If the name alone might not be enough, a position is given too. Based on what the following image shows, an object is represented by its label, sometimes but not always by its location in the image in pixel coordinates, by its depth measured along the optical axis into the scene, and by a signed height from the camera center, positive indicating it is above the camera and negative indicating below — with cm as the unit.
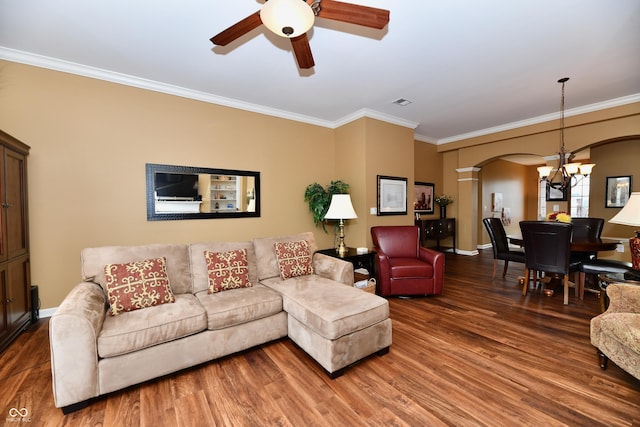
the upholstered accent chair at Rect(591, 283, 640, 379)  165 -85
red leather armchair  344 -91
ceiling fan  142 +120
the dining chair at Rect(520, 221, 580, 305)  317 -55
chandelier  403 +55
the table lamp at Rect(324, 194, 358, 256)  357 -4
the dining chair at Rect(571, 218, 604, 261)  397 -41
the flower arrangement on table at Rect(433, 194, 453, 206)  653 +14
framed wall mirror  335 +21
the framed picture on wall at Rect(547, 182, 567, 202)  526 +19
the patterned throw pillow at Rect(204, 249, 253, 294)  250 -62
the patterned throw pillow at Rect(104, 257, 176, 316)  202 -63
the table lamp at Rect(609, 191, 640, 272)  213 -13
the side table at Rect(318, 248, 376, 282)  351 -71
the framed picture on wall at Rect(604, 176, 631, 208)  545 +27
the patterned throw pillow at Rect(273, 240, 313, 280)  288 -59
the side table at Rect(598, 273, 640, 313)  228 -69
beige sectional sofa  160 -86
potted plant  436 +20
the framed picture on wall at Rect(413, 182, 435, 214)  618 +21
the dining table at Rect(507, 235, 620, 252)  321 -52
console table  592 -55
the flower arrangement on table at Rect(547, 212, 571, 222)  364 -19
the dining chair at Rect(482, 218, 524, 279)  412 -61
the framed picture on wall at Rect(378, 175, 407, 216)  458 +19
